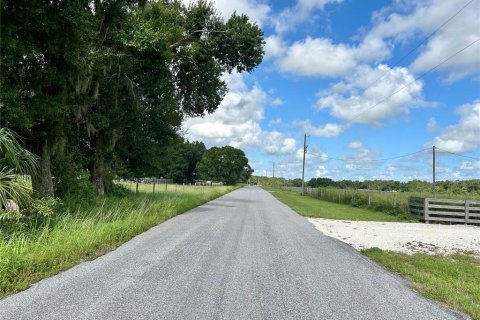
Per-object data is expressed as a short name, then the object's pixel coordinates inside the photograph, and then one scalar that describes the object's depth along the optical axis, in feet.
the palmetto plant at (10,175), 25.71
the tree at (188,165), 349.82
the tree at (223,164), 349.51
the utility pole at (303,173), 190.56
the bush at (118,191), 73.20
